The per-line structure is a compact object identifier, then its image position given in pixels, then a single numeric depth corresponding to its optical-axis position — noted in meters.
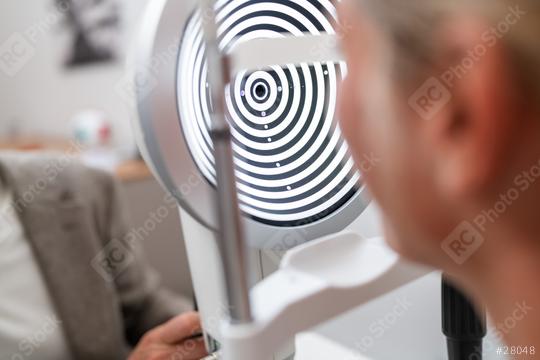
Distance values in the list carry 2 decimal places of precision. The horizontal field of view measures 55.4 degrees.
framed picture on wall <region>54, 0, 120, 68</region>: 2.31
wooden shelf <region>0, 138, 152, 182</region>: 1.78
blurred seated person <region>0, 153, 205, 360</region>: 1.02
